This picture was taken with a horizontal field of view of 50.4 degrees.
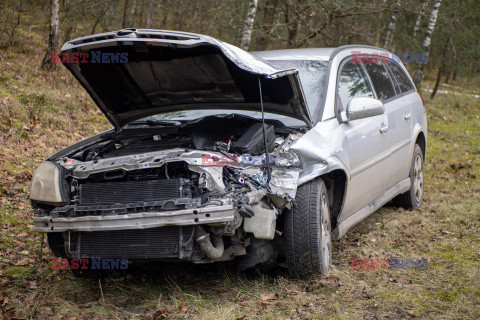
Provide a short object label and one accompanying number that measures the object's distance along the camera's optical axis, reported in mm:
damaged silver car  3363
